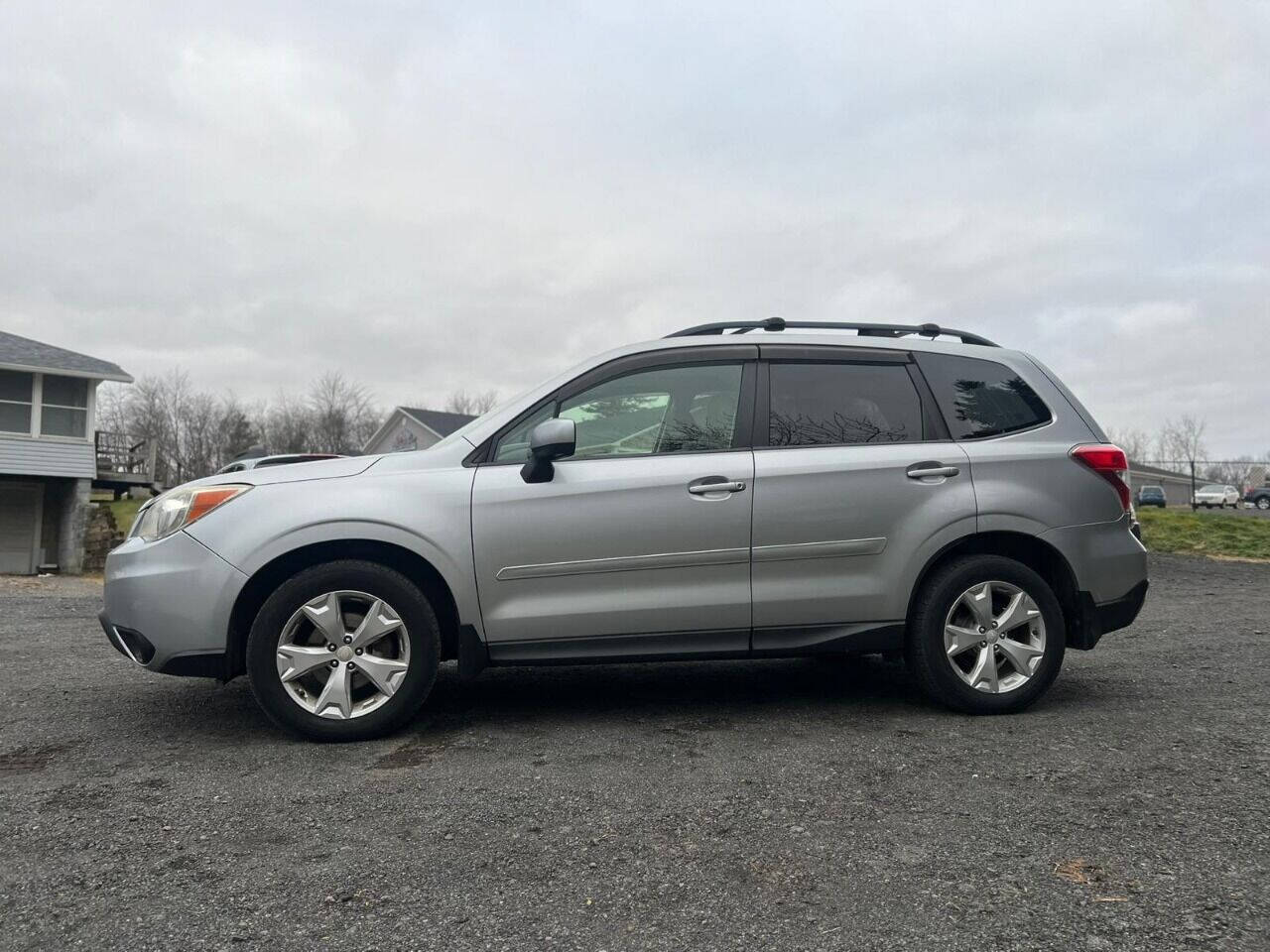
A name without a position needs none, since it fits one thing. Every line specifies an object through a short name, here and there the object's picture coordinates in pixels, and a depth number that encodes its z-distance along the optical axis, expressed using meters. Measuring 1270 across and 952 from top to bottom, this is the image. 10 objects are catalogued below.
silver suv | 3.91
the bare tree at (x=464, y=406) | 63.35
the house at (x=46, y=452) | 24.91
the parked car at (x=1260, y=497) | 46.97
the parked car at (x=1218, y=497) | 48.72
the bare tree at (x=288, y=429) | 60.97
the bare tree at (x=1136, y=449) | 67.46
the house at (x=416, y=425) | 37.09
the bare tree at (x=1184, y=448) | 84.06
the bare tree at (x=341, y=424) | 61.59
